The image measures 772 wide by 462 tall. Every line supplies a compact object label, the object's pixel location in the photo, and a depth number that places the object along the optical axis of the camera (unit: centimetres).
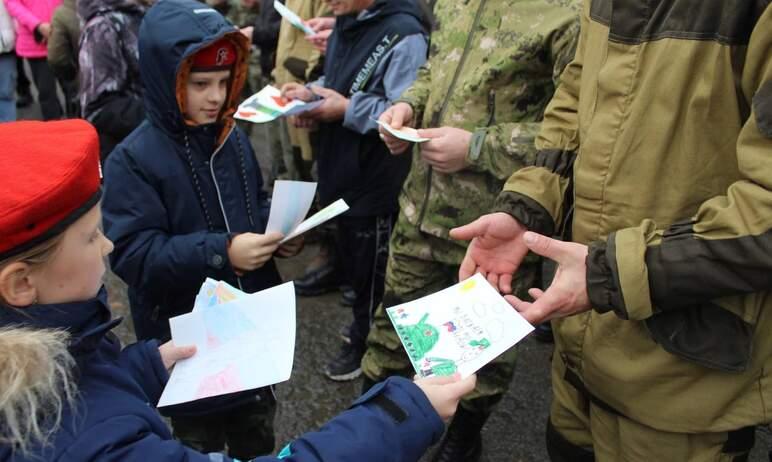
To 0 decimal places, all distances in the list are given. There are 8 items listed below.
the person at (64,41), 430
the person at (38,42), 561
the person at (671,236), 120
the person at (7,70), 503
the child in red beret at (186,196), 198
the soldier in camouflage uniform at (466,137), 205
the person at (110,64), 314
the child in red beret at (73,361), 99
